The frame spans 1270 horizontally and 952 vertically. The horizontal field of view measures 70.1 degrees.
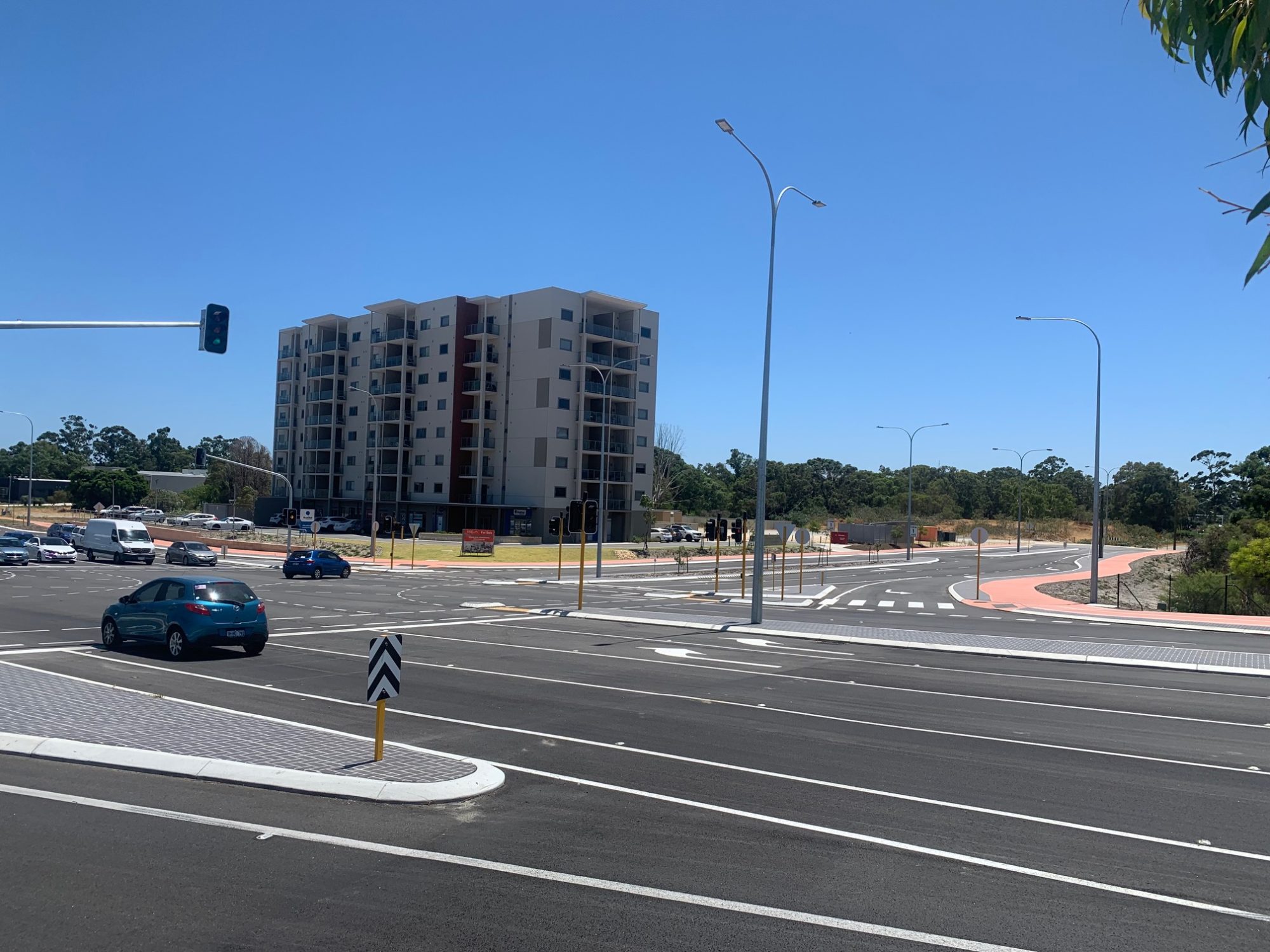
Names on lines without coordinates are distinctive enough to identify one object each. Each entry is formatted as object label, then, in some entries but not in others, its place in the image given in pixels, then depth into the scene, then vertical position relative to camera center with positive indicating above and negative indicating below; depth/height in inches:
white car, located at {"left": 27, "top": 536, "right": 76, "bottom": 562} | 1886.1 -137.1
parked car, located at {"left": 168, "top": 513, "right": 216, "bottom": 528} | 3676.2 -123.2
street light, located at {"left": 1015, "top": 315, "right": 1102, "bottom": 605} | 1374.3 +116.3
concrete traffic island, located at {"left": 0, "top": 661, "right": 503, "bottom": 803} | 344.2 -110.7
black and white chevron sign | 379.2 -74.1
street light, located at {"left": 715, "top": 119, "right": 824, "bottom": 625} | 965.2 +23.4
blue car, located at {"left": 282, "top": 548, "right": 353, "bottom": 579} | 1724.9 -136.5
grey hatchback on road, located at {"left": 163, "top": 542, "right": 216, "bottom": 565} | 1920.5 -137.1
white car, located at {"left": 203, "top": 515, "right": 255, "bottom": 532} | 3317.4 -126.9
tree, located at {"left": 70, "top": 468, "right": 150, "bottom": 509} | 4505.4 +3.5
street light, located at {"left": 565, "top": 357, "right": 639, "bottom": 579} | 1675.1 -64.2
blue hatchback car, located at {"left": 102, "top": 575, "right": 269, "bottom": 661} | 664.4 -95.1
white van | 1934.1 -114.4
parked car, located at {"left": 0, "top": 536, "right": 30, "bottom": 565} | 1804.9 -136.4
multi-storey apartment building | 3078.2 +326.4
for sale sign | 2471.7 -120.7
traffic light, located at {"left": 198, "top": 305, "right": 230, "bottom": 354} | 706.8 +126.2
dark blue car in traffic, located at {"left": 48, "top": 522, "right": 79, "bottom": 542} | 2332.9 -114.3
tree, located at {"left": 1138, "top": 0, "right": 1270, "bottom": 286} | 168.1 +96.5
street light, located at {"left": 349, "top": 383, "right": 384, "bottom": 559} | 3016.7 +247.6
